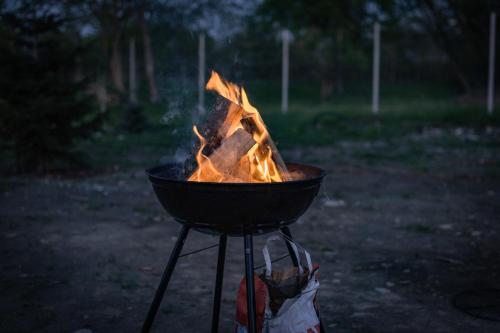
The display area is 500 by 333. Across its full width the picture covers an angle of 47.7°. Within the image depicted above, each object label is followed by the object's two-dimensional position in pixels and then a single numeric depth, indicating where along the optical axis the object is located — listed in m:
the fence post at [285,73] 15.19
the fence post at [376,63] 13.88
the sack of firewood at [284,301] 2.54
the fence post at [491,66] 12.89
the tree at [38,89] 7.38
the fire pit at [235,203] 2.32
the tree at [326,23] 22.11
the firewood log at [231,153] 2.59
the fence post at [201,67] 14.56
